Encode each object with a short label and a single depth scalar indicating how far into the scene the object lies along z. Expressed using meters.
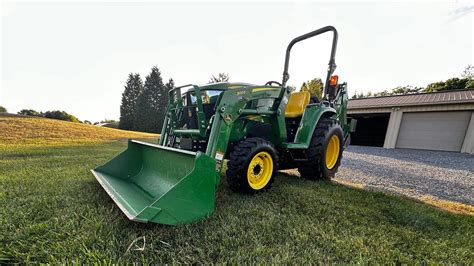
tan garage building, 10.55
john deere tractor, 1.96
